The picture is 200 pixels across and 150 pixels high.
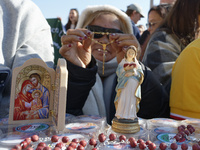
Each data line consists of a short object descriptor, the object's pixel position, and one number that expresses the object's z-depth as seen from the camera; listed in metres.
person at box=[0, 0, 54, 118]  1.14
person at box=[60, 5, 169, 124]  1.11
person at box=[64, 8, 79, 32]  3.41
